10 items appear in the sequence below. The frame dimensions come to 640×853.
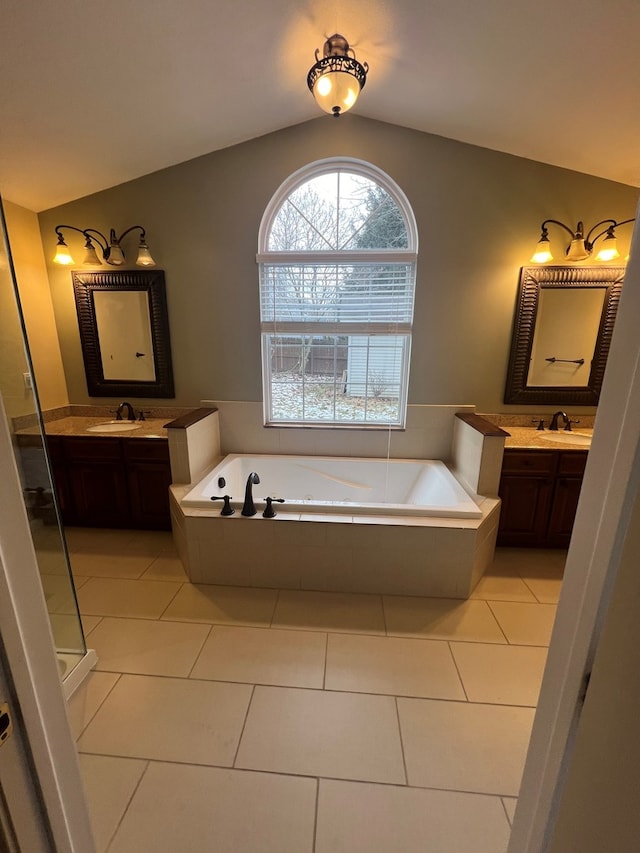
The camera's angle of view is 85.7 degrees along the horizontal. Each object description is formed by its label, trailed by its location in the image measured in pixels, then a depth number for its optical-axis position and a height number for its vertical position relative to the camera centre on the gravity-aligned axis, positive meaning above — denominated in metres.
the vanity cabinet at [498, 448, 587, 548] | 2.32 -0.98
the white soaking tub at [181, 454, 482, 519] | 2.66 -1.02
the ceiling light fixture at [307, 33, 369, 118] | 1.62 +1.25
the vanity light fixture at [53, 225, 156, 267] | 2.56 +0.70
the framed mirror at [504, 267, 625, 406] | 2.52 +0.13
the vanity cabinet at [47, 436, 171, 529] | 2.51 -0.98
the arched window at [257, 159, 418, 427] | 2.59 +0.42
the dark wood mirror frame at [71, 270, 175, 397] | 2.73 +0.14
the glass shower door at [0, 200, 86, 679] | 1.29 -0.51
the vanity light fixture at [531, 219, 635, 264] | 2.33 +0.70
